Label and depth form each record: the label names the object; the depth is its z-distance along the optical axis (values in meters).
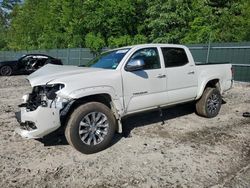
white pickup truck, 3.01
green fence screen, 8.56
